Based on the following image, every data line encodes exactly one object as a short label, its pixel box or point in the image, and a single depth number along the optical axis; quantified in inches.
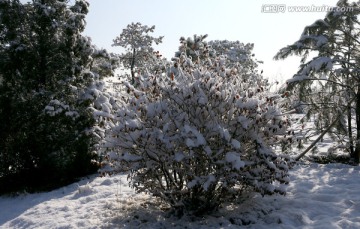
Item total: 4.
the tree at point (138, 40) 1109.1
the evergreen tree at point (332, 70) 332.5
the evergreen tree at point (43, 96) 369.4
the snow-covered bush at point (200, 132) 195.2
